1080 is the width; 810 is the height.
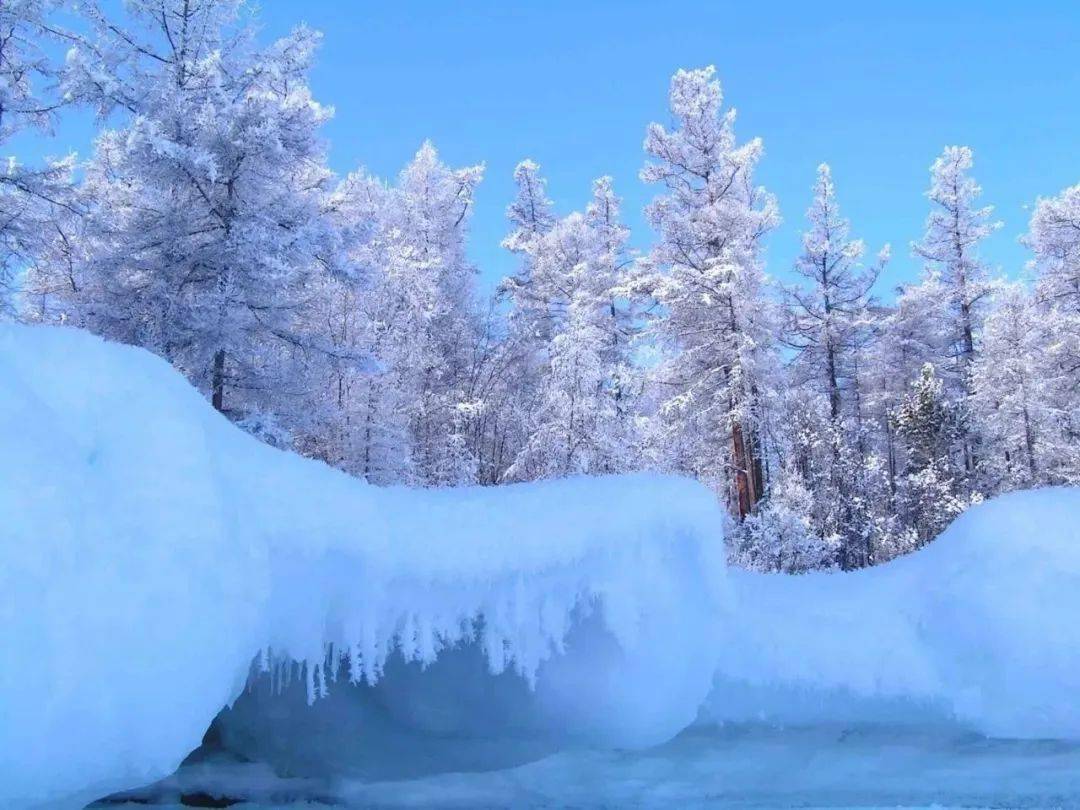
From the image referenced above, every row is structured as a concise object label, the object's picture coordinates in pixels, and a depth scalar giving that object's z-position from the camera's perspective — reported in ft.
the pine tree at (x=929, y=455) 67.87
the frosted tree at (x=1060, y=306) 62.13
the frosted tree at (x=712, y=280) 61.52
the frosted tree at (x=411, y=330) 60.23
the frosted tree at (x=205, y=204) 38.91
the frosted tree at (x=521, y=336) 76.64
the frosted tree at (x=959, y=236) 87.04
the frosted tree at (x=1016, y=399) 74.74
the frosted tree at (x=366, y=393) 59.41
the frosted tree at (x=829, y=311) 82.23
